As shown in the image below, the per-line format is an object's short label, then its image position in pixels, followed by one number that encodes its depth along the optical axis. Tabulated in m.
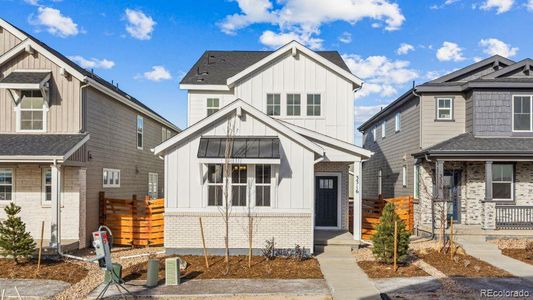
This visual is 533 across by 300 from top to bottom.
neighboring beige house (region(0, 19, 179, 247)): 14.85
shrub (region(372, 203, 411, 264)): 12.20
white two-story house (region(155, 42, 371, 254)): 13.66
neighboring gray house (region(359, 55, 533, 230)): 17.34
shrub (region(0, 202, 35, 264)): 12.27
